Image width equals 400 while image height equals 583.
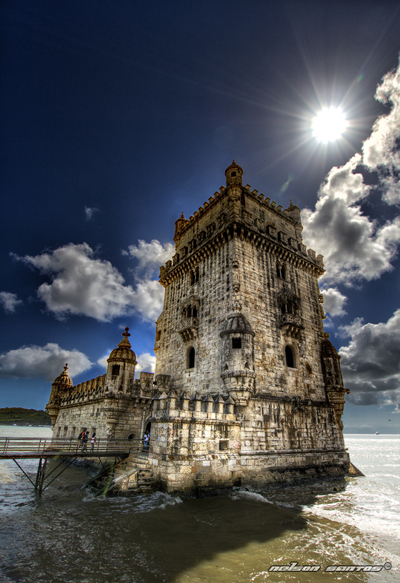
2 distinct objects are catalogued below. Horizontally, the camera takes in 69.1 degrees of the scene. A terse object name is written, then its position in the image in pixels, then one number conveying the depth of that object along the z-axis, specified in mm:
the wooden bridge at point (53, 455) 12940
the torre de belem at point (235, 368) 13820
